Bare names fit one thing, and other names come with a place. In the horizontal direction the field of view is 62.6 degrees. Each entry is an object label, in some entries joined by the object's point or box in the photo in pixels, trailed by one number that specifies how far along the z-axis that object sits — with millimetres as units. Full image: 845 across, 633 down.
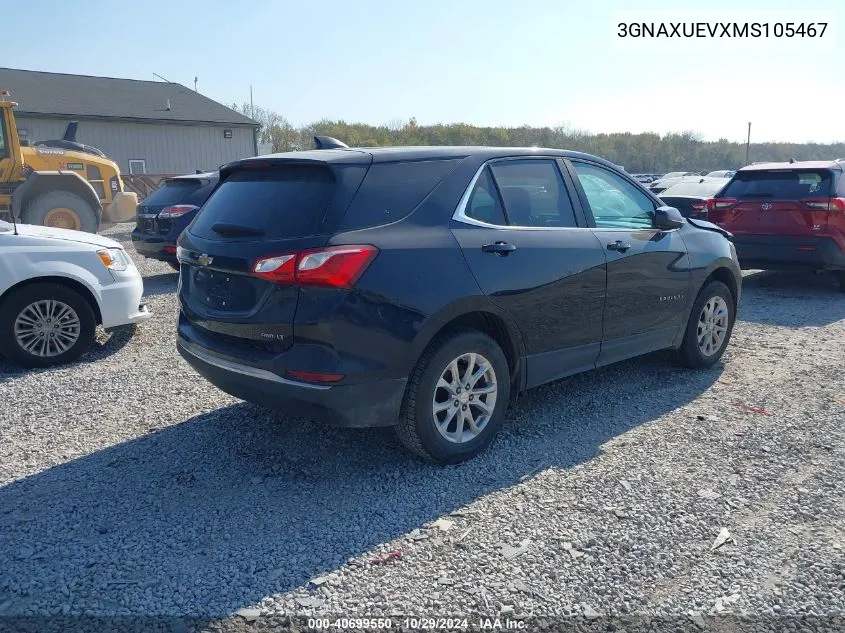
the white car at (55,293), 5773
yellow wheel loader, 13883
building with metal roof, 28578
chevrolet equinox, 3461
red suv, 8867
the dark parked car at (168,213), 9812
